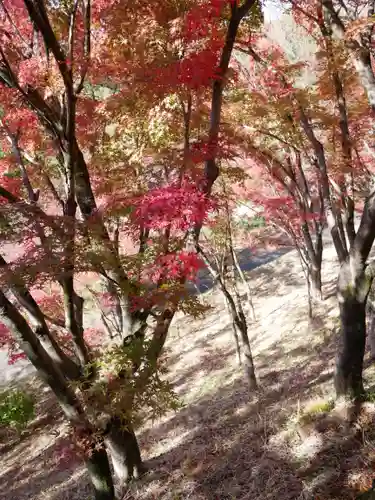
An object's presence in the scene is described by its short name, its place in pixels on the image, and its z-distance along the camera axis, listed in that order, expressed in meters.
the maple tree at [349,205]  6.12
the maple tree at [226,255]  10.41
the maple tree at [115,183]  5.38
